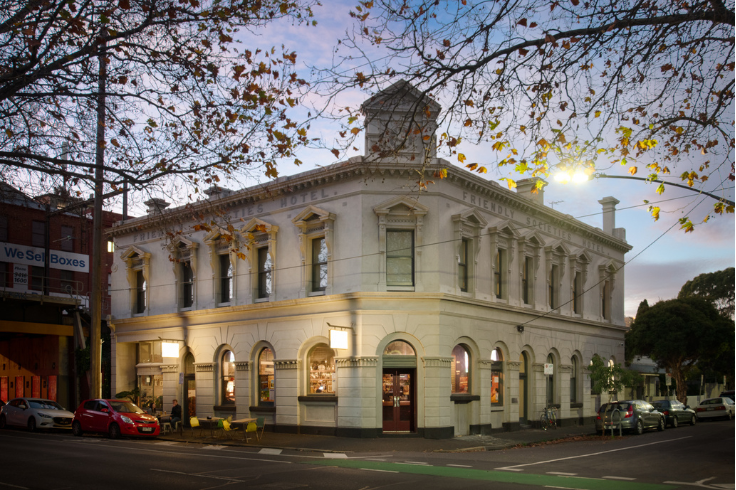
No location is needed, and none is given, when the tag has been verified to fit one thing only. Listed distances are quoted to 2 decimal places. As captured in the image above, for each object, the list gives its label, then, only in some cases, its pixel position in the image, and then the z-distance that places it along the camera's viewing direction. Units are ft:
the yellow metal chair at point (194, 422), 89.42
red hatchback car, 89.30
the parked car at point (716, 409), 140.26
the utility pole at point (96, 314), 89.97
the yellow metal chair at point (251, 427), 81.30
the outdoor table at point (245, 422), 83.15
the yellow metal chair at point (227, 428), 83.97
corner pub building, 88.07
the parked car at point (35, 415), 99.86
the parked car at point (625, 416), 99.55
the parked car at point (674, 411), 117.50
